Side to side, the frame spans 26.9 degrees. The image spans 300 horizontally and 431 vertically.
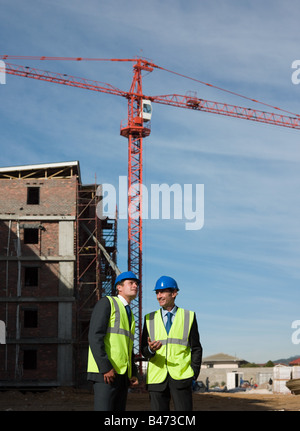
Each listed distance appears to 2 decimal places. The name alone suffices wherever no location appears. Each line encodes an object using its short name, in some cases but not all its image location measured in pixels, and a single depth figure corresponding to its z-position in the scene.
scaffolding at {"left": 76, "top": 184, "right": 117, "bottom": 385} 36.34
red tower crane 49.46
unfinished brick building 33.38
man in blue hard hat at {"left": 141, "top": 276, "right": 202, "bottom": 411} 6.28
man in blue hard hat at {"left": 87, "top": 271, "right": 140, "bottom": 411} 5.87
